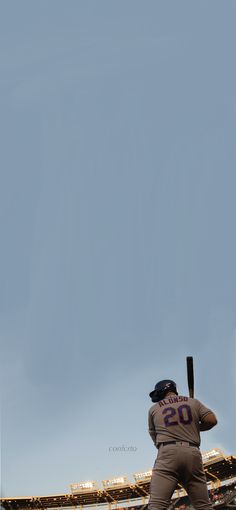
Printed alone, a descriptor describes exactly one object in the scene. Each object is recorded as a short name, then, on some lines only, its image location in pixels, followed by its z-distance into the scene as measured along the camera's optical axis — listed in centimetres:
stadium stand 5638
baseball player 517
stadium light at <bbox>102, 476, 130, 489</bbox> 6131
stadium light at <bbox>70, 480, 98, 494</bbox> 6294
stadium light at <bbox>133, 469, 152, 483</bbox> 6059
